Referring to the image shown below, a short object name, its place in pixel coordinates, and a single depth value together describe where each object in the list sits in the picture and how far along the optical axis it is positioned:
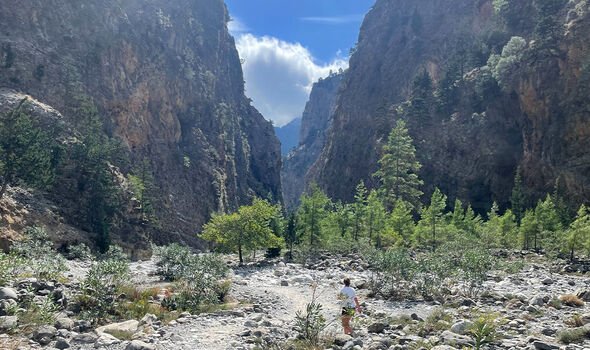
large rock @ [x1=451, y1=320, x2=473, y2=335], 13.02
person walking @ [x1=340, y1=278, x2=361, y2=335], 13.88
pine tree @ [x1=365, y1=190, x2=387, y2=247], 50.41
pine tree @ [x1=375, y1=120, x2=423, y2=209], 72.61
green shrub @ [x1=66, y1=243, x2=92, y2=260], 37.44
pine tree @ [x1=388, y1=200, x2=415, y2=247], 52.22
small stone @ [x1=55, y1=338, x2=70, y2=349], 11.18
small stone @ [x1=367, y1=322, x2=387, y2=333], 14.07
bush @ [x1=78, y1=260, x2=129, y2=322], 15.15
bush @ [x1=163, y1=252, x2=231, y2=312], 17.53
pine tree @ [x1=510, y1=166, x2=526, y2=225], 61.28
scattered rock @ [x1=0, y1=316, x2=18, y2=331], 11.58
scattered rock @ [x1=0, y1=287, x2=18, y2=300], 13.67
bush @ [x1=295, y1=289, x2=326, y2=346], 12.66
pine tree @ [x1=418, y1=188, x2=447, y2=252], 47.53
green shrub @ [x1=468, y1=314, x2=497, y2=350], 10.52
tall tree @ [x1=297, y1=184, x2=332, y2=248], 48.44
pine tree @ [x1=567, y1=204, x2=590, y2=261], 33.53
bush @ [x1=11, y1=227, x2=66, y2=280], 18.48
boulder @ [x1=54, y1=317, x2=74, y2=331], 12.77
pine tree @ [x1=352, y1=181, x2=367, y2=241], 53.12
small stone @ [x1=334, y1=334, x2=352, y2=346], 12.45
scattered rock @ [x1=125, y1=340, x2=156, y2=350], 11.02
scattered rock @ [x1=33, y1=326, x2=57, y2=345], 11.42
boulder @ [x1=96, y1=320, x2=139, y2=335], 12.74
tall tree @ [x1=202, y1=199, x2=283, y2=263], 39.09
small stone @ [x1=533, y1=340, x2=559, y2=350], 10.75
